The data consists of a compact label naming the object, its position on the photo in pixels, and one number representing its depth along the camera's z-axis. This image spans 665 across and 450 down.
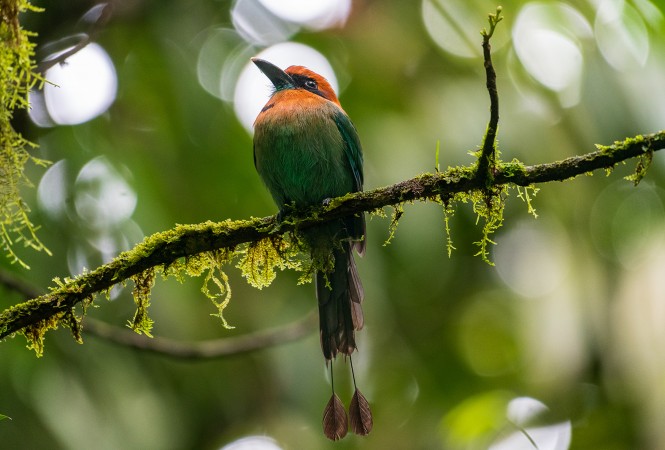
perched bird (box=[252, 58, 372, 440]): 6.95
